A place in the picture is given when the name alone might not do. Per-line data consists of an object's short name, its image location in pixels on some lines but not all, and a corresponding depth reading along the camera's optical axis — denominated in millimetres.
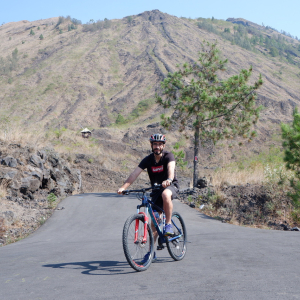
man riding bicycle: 5238
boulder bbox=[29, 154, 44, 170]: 15898
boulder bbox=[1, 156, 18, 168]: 14579
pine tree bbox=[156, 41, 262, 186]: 18406
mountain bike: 4689
